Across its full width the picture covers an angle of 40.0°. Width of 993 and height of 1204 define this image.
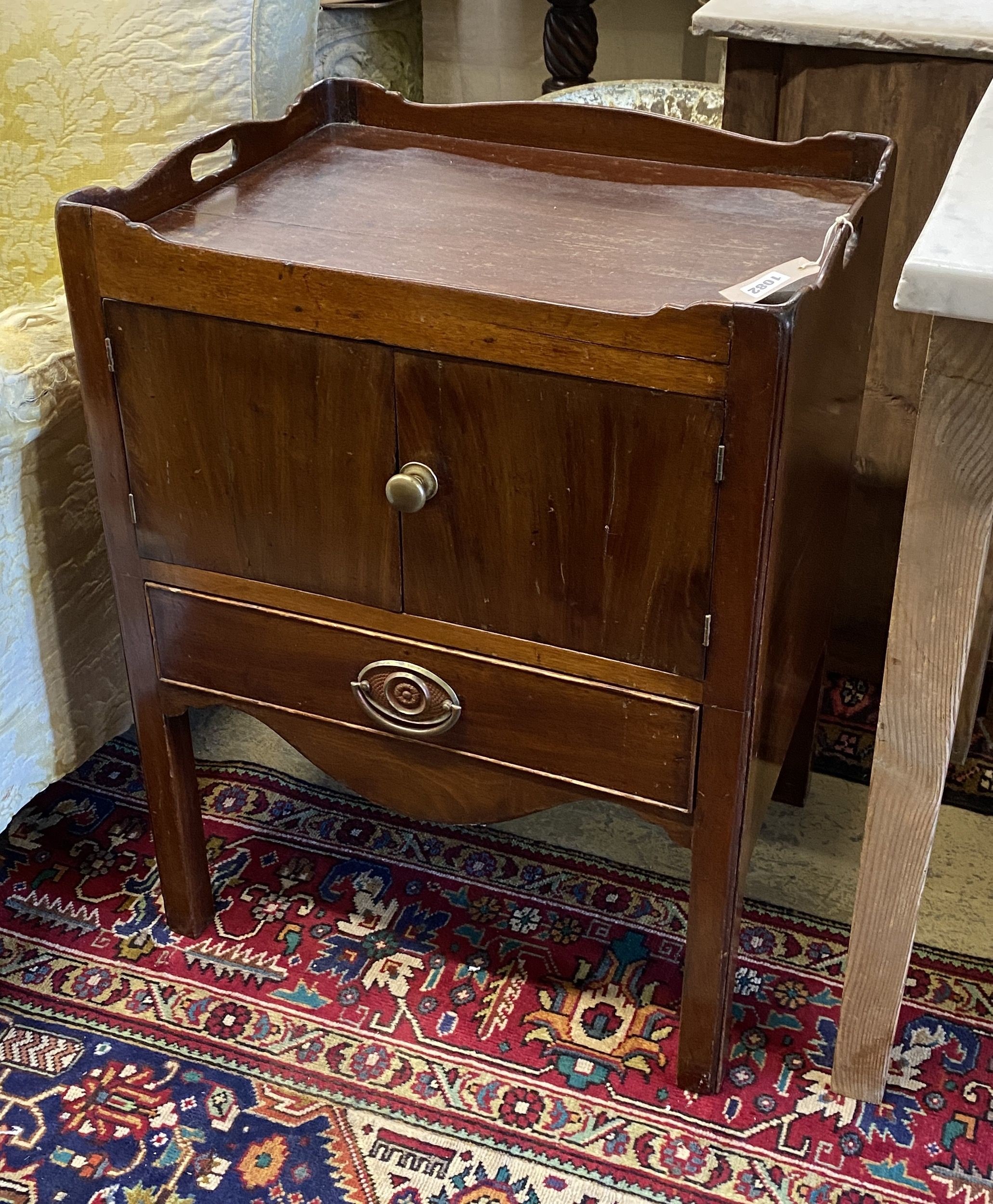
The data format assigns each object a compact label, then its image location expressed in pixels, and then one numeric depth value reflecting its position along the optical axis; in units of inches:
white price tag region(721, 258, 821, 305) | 36.2
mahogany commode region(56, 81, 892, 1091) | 36.6
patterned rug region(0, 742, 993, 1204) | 46.3
